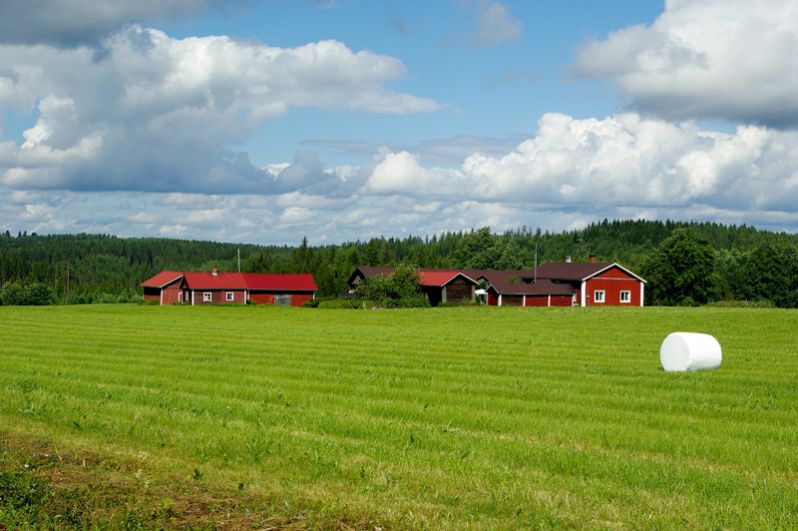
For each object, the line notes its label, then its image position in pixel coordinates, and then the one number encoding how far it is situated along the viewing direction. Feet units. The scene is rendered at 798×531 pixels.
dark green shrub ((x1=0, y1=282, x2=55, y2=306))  333.42
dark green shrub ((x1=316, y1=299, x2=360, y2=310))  283.53
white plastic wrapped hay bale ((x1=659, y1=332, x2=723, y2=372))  80.07
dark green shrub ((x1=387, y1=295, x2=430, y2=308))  276.82
